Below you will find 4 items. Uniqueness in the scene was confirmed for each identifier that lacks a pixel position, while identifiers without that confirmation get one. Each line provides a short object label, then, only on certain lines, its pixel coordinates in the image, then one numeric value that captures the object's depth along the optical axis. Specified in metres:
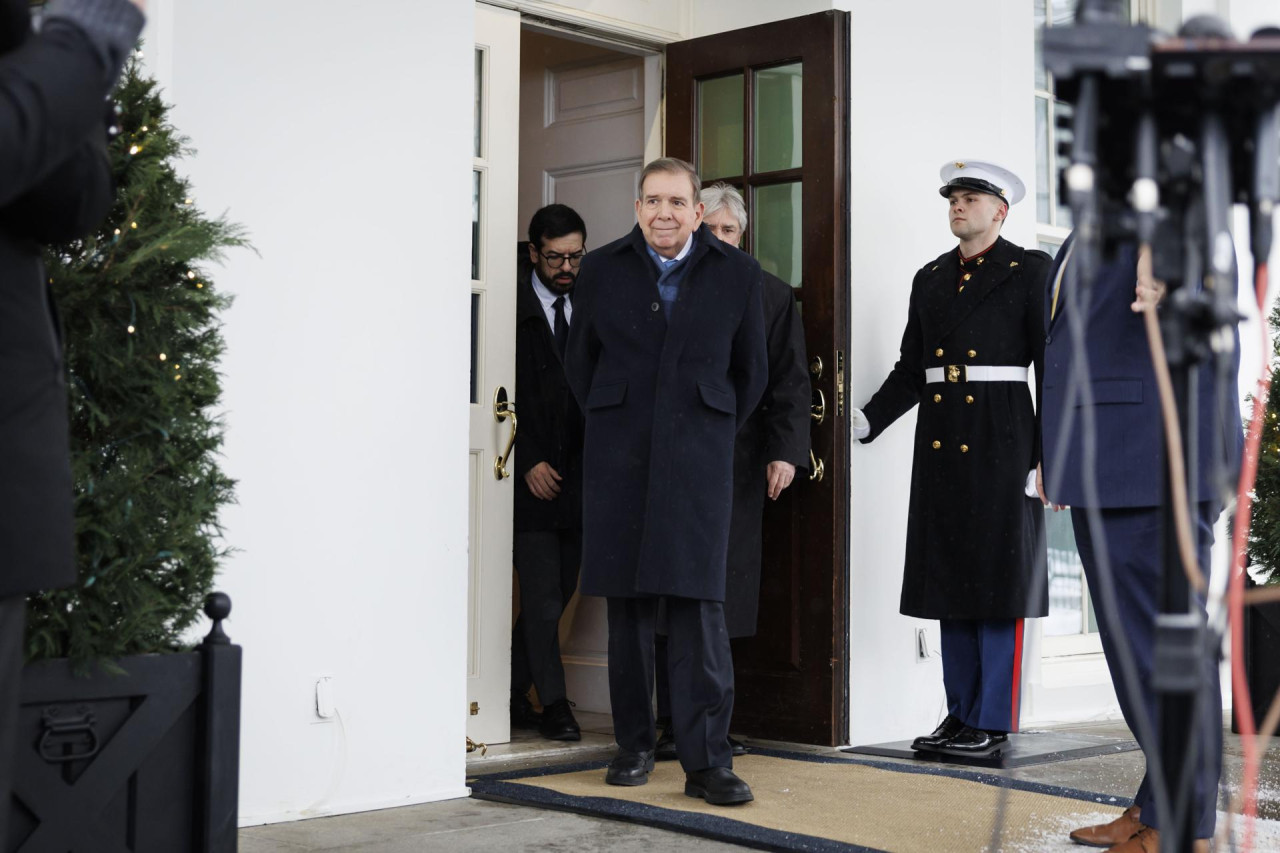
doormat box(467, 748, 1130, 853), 2.95
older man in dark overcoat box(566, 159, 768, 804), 3.37
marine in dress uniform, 3.96
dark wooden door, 4.17
